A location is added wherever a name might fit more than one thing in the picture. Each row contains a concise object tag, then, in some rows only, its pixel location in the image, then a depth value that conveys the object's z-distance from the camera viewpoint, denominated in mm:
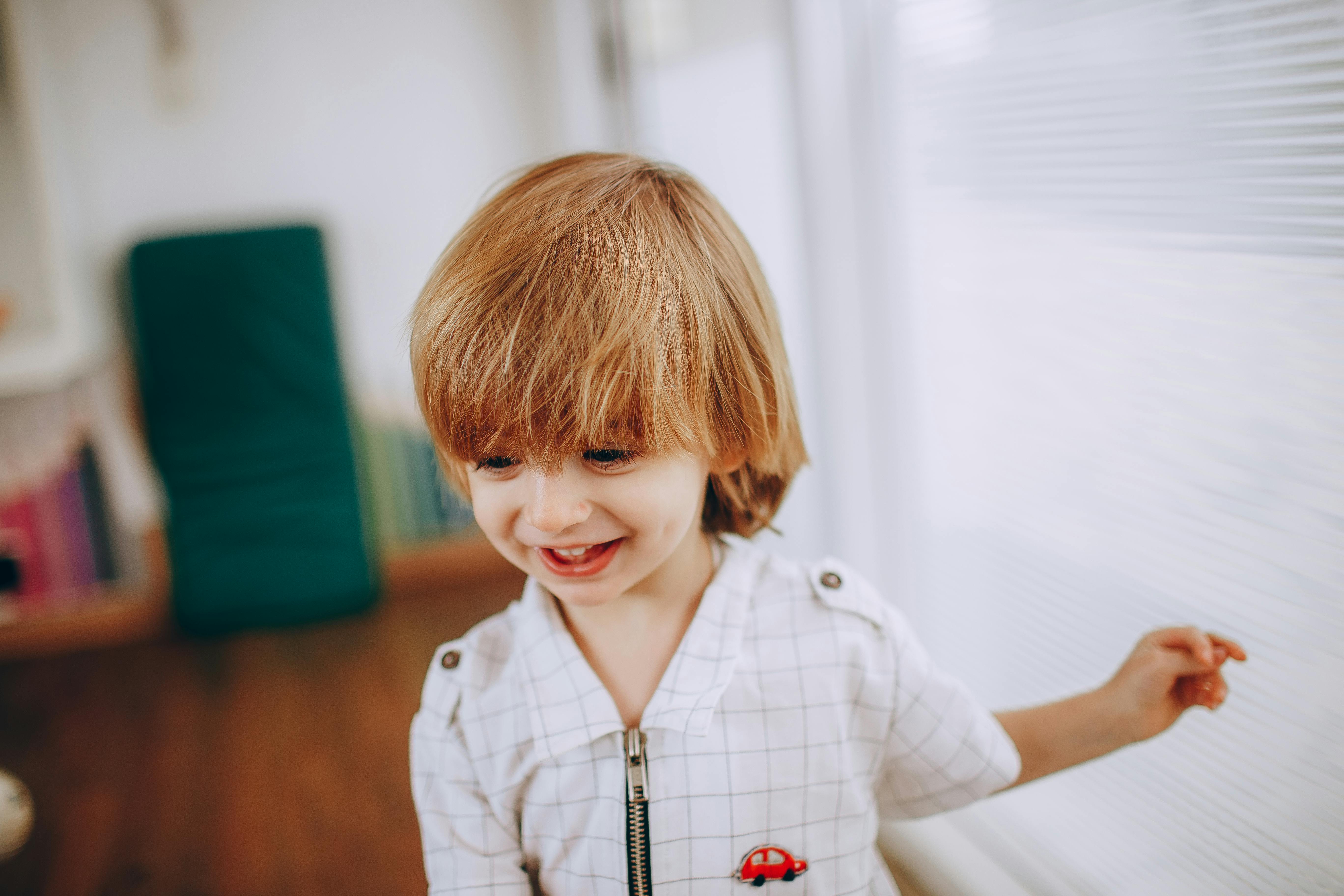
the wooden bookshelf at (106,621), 2283
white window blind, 675
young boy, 546
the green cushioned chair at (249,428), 2160
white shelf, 1987
